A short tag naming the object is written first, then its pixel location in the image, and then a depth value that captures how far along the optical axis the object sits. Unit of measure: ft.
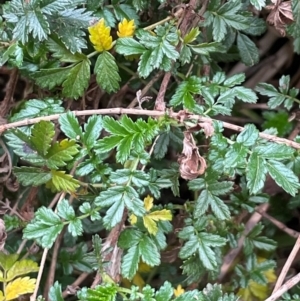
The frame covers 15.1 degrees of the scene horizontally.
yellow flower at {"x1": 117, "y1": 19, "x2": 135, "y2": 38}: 1.29
